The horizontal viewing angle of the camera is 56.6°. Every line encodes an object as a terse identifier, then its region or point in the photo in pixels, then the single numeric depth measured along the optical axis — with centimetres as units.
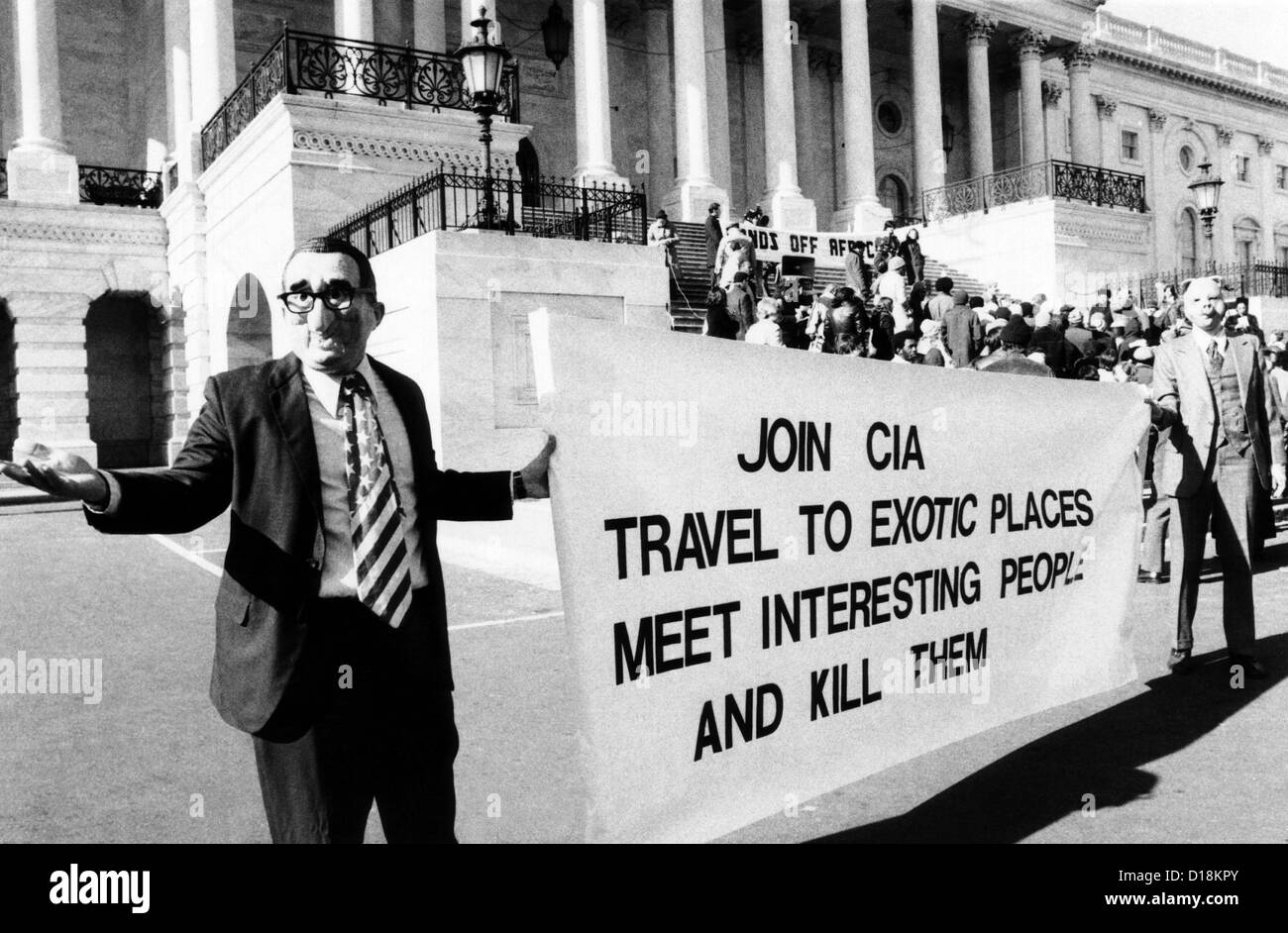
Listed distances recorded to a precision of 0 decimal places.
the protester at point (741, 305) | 1659
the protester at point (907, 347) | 1492
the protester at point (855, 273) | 2019
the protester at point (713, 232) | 2070
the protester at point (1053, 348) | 1464
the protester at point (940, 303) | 1641
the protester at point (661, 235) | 1812
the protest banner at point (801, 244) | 2286
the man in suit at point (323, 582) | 282
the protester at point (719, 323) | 1647
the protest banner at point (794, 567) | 343
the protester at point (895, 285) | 1866
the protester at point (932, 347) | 1355
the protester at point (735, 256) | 1702
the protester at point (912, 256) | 2208
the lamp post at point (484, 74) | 1531
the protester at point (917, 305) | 1823
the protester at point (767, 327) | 1280
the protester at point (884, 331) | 1554
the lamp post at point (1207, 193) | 2509
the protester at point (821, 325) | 1477
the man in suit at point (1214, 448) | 671
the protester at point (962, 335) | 1514
